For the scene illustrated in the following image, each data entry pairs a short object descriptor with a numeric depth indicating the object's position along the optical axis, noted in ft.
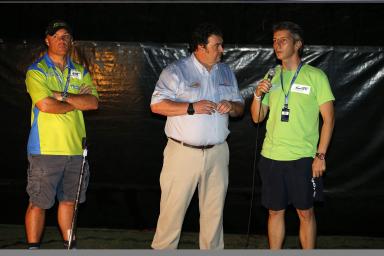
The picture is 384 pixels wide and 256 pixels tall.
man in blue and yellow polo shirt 15.62
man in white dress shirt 15.66
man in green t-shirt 15.25
